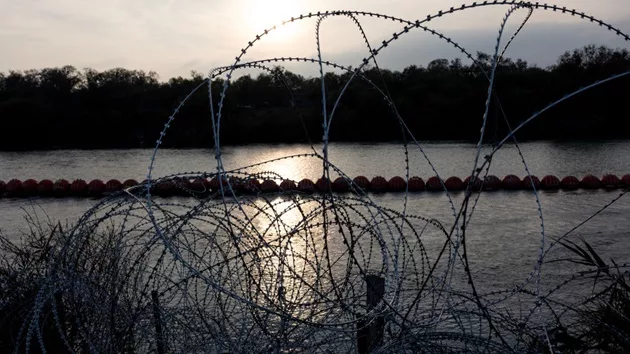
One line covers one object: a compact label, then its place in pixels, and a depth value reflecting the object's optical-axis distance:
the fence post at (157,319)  5.12
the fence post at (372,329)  5.31
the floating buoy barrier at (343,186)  21.97
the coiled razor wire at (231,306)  3.89
